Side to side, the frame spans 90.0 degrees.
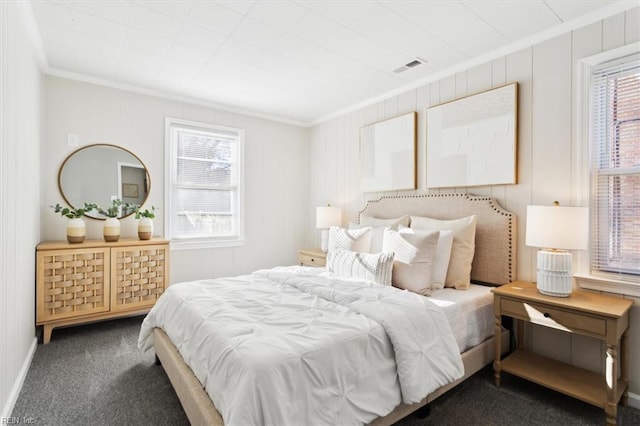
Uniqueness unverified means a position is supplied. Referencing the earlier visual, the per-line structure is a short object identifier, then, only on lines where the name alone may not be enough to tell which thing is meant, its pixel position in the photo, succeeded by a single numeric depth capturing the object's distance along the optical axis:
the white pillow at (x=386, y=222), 3.18
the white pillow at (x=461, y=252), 2.56
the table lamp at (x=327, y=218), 4.09
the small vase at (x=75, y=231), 2.99
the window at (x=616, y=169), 2.05
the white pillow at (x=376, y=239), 3.05
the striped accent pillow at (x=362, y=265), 2.39
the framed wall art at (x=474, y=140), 2.61
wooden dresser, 2.77
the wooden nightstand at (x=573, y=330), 1.77
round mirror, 3.26
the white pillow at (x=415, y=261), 2.37
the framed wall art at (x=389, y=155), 3.37
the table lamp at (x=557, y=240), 2.01
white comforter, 1.27
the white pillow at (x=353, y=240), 3.10
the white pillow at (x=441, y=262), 2.52
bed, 1.49
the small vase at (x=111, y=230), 3.16
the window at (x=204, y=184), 3.87
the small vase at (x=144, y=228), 3.39
